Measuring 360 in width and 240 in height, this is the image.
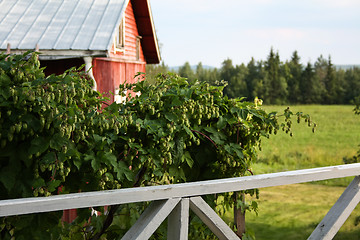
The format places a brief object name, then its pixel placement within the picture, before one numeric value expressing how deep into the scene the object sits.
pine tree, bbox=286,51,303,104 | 74.94
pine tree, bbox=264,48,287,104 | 73.69
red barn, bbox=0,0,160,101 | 9.27
